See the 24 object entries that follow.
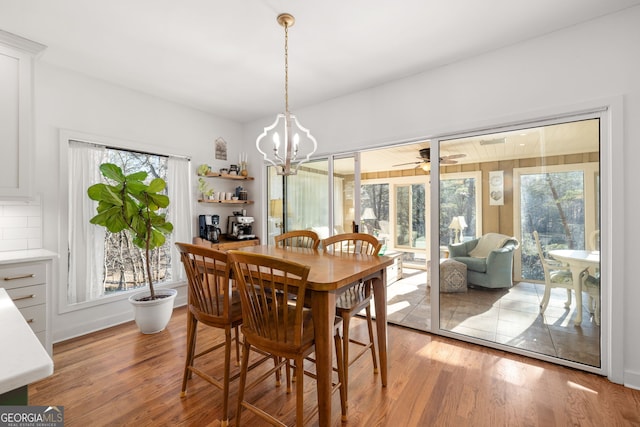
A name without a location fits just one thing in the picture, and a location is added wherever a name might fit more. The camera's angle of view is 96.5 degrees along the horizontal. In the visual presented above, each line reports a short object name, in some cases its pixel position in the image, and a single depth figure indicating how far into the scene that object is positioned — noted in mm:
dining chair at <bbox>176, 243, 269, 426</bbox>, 1711
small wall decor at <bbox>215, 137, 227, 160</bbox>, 4305
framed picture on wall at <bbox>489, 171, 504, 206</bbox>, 2621
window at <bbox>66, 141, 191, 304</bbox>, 2992
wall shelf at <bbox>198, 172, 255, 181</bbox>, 4028
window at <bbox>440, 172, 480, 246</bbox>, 2773
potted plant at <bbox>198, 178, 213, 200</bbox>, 3959
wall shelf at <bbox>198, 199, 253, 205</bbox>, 4003
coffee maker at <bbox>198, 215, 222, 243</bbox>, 3961
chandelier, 2125
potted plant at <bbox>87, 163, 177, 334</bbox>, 2834
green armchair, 2637
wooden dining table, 1483
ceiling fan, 2867
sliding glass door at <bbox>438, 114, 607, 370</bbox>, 2297
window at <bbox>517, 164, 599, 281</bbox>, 2293
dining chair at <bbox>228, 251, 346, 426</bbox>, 1413
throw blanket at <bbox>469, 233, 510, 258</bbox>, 2668
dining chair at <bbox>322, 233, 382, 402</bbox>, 1850
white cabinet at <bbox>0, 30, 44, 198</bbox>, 2254
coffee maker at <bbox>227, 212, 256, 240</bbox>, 4262
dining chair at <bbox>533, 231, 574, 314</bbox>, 2387
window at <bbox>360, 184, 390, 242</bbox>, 6543
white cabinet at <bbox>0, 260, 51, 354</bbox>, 2189
